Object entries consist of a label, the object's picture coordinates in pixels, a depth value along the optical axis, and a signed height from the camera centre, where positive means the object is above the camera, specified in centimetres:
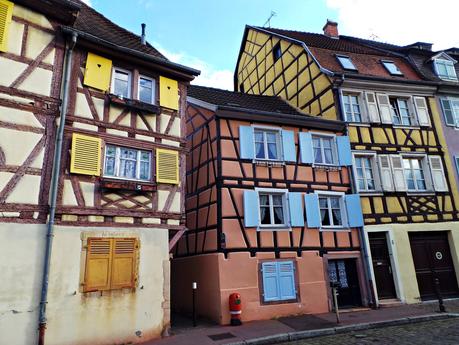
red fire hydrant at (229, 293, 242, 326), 985 -111
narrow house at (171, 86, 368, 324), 1080 +174
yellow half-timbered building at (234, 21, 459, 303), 1294 +414
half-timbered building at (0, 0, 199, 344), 732 +222
